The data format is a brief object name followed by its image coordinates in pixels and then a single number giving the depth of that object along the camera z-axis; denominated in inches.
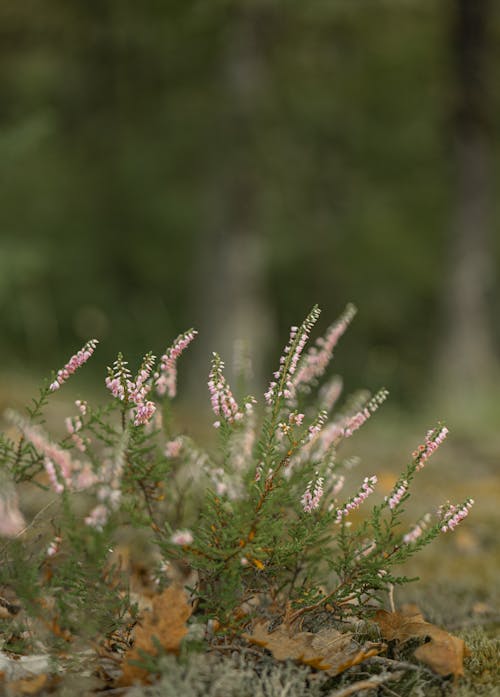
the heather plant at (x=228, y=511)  66.6
